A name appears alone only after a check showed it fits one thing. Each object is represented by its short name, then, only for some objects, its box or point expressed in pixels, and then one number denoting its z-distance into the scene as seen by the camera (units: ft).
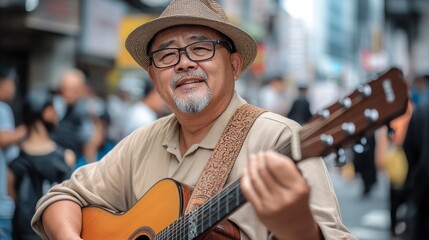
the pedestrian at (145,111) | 26.55
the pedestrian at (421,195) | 11.34
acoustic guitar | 5.69
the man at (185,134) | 7.63
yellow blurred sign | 47.52
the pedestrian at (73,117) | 21.14
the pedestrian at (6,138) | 15.69
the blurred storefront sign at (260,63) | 84.41
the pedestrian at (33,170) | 15.75
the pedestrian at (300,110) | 37.55
